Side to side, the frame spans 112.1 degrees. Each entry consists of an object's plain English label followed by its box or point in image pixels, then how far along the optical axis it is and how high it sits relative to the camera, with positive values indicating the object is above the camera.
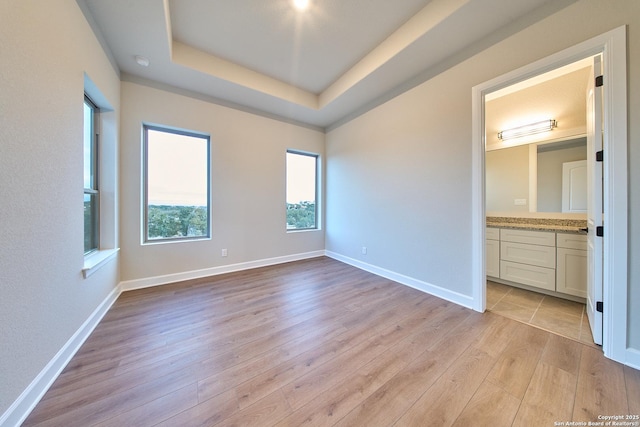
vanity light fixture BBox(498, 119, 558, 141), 2.84 +1.18
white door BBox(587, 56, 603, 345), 1.63 +0.12
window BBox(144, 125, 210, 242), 3.03 +0.43
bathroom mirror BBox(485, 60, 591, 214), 2.60 +0.96
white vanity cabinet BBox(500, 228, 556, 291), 2.57 -0.56
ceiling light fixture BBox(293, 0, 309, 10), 2.04 +2.01
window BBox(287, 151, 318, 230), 4.29 +0.48
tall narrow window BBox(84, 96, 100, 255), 2.16 +0.34
